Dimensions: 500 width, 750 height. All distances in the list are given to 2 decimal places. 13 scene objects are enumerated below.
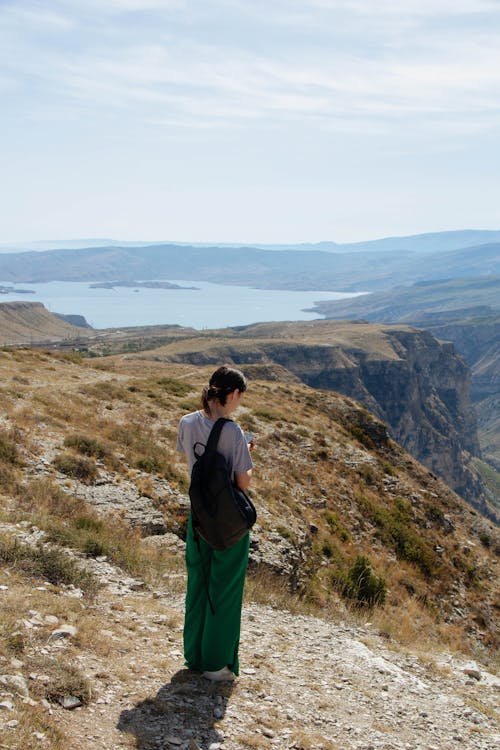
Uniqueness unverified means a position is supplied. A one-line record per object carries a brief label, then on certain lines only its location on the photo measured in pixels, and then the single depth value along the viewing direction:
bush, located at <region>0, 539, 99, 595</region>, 6.90
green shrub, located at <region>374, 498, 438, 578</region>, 17.20
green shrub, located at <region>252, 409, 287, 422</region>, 24.44
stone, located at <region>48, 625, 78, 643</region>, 5.34
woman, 5.11
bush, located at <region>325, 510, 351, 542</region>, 16.20
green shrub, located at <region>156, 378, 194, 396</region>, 26.16
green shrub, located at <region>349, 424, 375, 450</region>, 27.34
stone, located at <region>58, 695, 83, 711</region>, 4.40
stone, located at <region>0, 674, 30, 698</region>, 4.28
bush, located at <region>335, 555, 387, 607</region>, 11.63
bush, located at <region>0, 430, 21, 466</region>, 11.62
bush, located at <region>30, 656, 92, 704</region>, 4.46
